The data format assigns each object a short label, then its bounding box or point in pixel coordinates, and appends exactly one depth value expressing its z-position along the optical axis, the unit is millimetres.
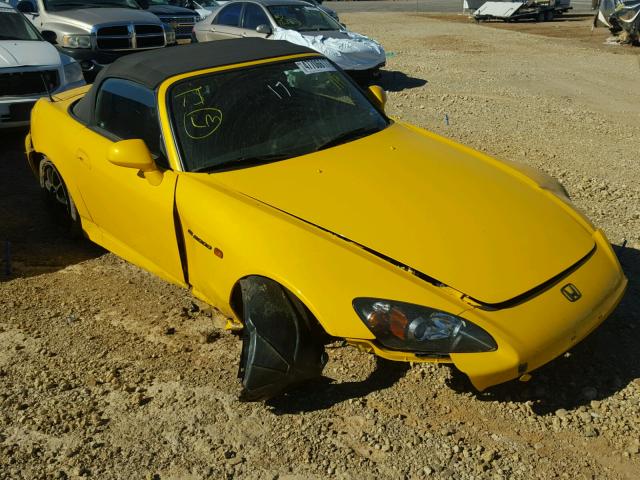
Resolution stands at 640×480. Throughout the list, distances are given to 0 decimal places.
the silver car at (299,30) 10781
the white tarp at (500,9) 24828
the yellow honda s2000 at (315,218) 2844
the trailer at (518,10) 24875
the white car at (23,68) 7238
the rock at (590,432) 2949
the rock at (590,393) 3180
